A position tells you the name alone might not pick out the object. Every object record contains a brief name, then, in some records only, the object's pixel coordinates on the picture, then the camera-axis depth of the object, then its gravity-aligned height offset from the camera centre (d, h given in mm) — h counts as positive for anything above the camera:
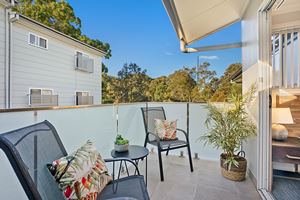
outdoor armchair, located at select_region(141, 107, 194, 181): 2069 -599
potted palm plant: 1863 -423
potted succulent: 1605 -539
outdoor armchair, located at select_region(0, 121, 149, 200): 688 -388
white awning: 1853 +1399
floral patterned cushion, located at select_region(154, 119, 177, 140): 2367 -513
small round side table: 1462 -605
